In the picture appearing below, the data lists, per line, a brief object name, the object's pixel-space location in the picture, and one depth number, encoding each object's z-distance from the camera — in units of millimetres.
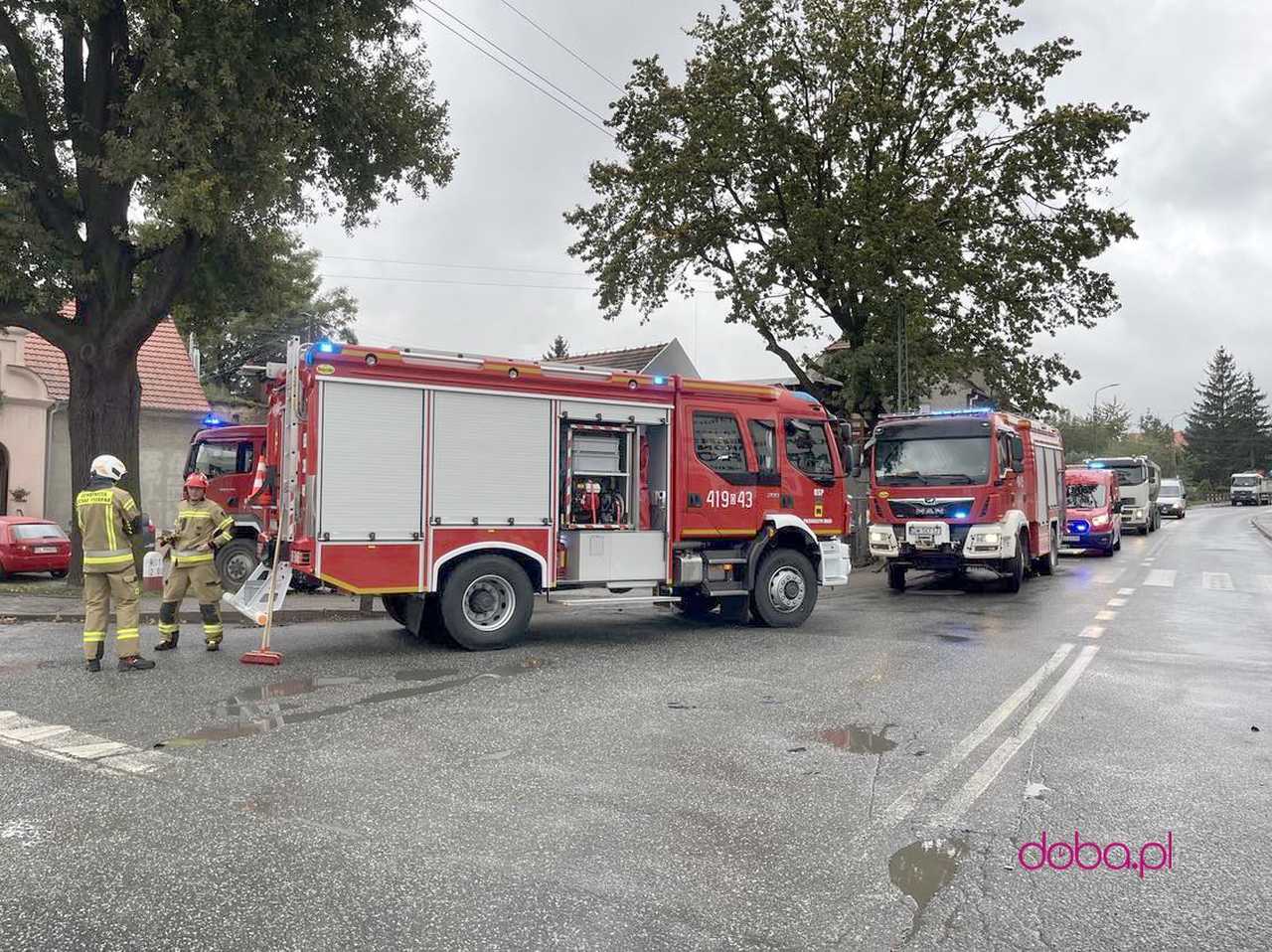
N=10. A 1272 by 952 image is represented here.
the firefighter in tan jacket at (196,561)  9109
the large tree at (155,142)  12578
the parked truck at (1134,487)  32688
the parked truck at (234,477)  15023
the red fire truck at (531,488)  8711
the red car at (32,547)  17281
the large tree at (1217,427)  95125
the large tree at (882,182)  21516
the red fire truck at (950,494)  14789
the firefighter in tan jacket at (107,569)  8047
